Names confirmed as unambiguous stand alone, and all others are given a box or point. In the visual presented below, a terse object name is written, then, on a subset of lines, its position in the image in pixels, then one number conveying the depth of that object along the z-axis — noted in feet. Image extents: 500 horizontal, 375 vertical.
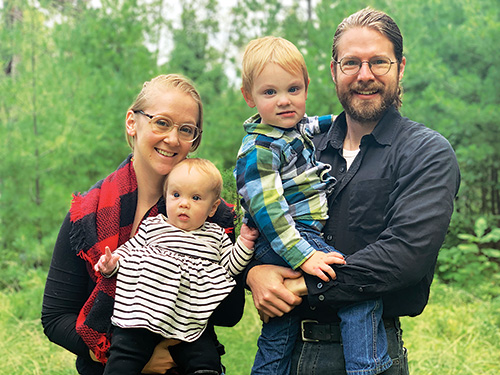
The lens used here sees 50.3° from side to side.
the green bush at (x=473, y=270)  19.44
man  6.10
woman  6.89
